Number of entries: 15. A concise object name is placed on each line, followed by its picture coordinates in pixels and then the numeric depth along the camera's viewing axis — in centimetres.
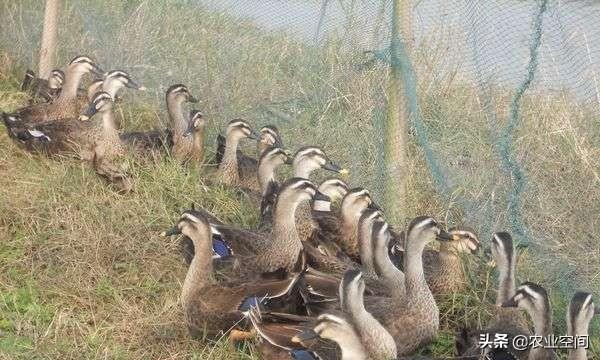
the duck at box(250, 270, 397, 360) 504
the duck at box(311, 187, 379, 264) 678
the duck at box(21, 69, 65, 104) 968
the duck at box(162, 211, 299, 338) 573
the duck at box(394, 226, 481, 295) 623
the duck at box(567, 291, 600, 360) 523
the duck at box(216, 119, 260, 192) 799
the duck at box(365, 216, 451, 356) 564
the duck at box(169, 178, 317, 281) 639
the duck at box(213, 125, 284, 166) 793
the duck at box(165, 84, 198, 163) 849
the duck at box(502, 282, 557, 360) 534
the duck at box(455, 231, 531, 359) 539
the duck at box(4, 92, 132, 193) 816
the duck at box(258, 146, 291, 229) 736
